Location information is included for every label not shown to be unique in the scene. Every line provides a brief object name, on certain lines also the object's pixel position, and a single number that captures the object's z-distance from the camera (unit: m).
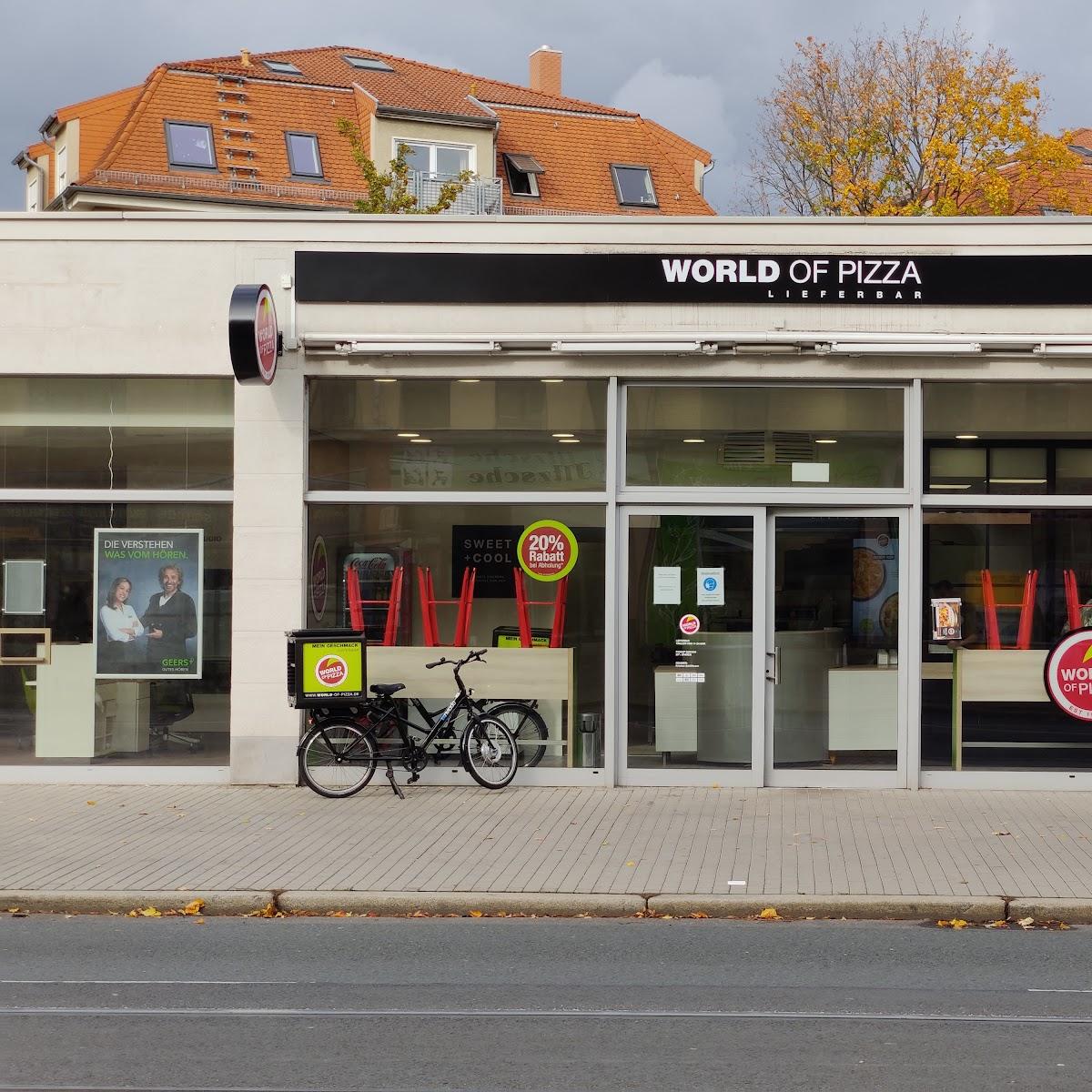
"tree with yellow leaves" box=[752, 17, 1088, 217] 29.70
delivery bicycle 11.74
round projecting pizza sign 11.23
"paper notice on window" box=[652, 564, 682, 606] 12.33
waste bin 12.36
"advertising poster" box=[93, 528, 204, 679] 12.58
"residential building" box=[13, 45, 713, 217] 43.12
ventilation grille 12.30
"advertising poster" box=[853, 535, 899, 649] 12.24
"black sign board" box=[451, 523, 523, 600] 12.52
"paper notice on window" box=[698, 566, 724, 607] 12.30
